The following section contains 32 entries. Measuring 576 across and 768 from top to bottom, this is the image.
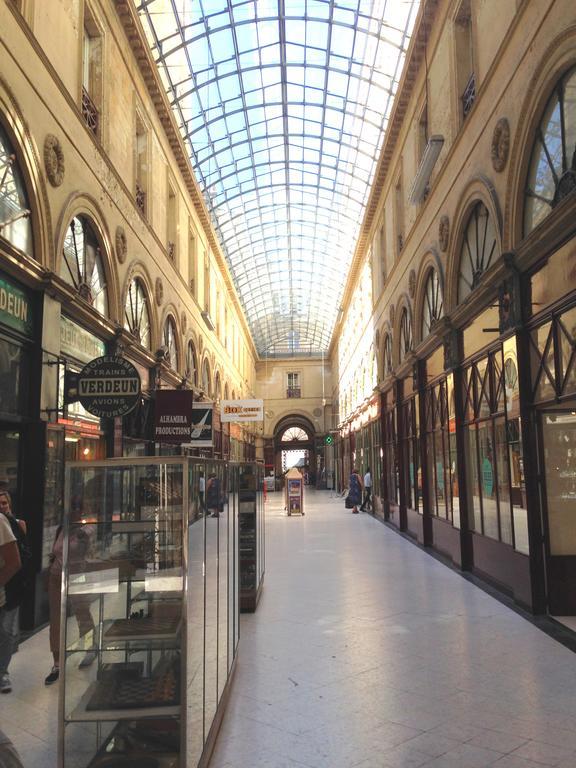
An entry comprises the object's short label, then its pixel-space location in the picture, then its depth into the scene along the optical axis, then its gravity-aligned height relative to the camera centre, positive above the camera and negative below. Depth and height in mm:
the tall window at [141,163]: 13906 +7058
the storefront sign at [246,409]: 18594 +1836
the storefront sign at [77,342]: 8828 +1977
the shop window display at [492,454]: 7910 +141
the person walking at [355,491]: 23422 -883
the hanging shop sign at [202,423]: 14047 +1071
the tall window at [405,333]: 15461 +3394
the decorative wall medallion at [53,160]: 8252 +4205
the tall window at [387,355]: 18623 +3413
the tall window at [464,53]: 10273 +6937
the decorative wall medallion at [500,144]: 8062 +4173
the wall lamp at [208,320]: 22219 +5462
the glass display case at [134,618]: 3246 -806
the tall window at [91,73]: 10445 +6947
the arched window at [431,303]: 12353 +3354
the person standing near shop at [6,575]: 4461 -709
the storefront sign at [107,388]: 7770 +1051
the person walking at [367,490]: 22672 -832
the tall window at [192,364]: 19891 +3498
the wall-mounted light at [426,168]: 10797 +5348
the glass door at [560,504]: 6969 -466
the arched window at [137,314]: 12750 +3386
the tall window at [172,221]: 17594 +7168
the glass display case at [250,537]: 7613 -861
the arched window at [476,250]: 8984 +3285
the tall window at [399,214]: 16523 +6788
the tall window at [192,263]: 20516 +6967
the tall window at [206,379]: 23012 +3437
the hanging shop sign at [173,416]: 12125 +1090
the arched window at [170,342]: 16402 +3471
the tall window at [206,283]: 23828 +7245
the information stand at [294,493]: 21906 -849
